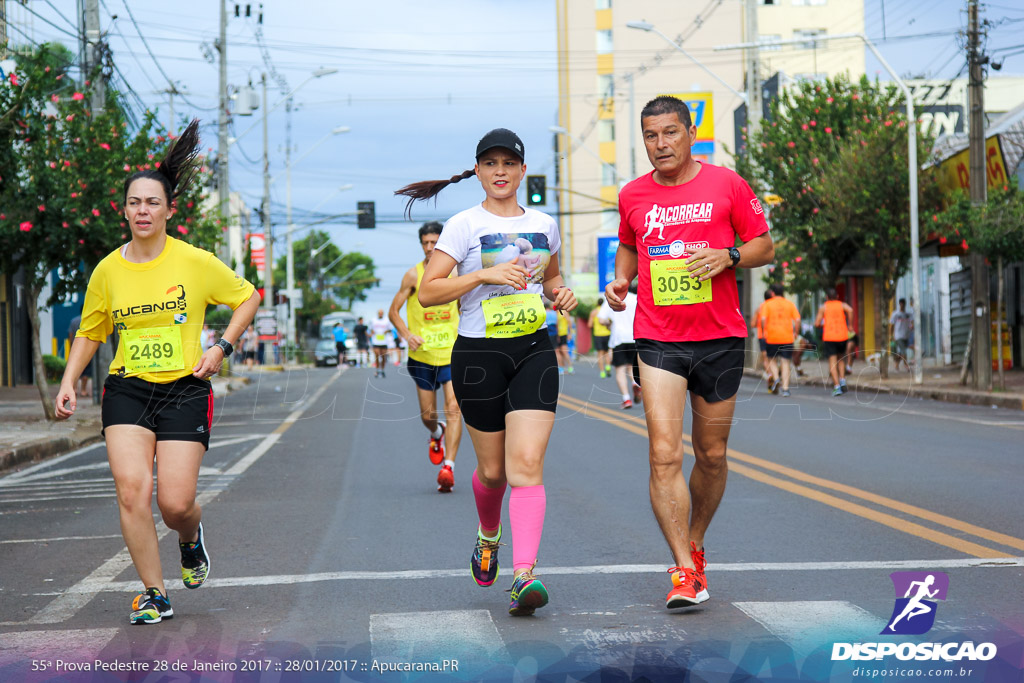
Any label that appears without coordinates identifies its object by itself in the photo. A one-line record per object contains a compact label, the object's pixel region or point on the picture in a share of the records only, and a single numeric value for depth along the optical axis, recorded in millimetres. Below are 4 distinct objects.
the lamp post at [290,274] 50031
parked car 76562
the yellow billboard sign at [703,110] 41938
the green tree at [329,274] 107325
